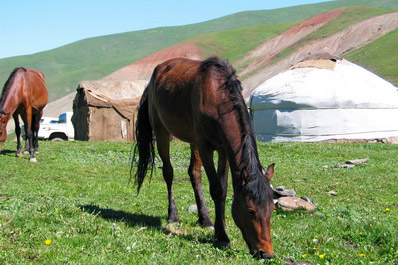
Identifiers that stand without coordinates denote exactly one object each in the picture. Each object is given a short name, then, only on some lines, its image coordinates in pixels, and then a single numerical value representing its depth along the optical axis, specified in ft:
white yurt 61.82
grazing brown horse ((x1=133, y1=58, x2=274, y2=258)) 12.92
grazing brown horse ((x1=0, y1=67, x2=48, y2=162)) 35.24
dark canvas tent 61.77
